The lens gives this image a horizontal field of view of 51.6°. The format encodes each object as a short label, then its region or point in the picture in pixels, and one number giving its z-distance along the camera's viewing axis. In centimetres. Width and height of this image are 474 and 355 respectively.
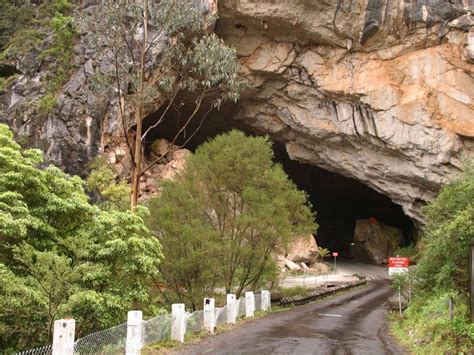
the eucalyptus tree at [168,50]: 1666
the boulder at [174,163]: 2806
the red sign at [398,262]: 1841
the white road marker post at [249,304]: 1679
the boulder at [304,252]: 3507
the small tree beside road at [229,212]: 1605
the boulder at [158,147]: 3051
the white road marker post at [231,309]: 1478
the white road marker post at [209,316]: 1291
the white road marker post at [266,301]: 1925
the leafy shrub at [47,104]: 2473
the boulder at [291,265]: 3375
